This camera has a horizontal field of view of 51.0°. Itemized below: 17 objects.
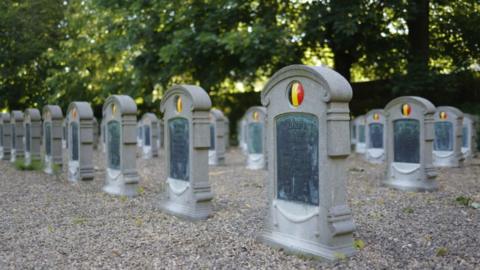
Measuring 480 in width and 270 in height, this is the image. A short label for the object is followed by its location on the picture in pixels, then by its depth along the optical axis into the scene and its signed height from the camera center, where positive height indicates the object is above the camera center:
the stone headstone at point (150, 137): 16.33 -0.31
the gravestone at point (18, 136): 13.71 -0.19
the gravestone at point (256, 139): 12.75 -0.32
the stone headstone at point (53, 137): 11.28 -0.19
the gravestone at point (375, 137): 13.36 -0.32
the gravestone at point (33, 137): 12.67 -0.21
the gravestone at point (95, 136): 20.38 -0.32
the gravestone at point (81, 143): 9.93 -0.29
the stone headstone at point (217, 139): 14.08 -0.34
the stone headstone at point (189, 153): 6.75 -0.36
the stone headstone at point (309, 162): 4.68 -0.35
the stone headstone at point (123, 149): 8.45 -0.36
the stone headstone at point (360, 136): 16.11 -0.35
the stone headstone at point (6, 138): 14.36 -0.26
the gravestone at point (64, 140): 19.05 -0.44
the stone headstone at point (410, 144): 8.64 -0.34
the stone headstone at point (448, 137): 12.30 -0.31
